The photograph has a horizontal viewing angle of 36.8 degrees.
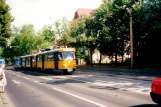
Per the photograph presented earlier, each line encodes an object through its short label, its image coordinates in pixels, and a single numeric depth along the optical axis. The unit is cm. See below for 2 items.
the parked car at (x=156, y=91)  742
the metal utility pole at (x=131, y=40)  3451
